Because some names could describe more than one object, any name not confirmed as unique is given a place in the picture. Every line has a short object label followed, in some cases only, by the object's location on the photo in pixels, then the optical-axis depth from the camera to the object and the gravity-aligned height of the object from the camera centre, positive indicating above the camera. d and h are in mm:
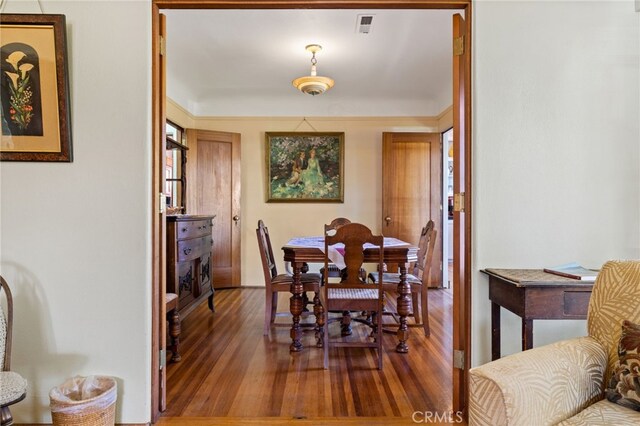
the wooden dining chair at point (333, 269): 3453 -582
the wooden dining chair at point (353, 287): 2342 -539
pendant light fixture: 3338 +1235
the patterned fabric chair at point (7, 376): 1320 -660
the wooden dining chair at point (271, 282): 2877 -589
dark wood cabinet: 2602 -401
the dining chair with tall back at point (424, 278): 2930 -583
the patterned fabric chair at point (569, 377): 1000 -510
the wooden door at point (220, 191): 4535 +260
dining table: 2617 -457
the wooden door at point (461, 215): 1726 -28
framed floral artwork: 1628 +572
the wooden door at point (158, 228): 1708 -84
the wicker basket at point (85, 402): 1467 -815
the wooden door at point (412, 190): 4715 +264
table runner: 2861 -291
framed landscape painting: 4871 +610
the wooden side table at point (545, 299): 1432 -369
